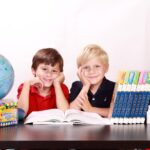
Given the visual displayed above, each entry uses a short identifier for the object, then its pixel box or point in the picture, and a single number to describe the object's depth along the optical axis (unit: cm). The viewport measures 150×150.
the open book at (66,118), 263
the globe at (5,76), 262
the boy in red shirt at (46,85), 298
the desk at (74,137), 219
